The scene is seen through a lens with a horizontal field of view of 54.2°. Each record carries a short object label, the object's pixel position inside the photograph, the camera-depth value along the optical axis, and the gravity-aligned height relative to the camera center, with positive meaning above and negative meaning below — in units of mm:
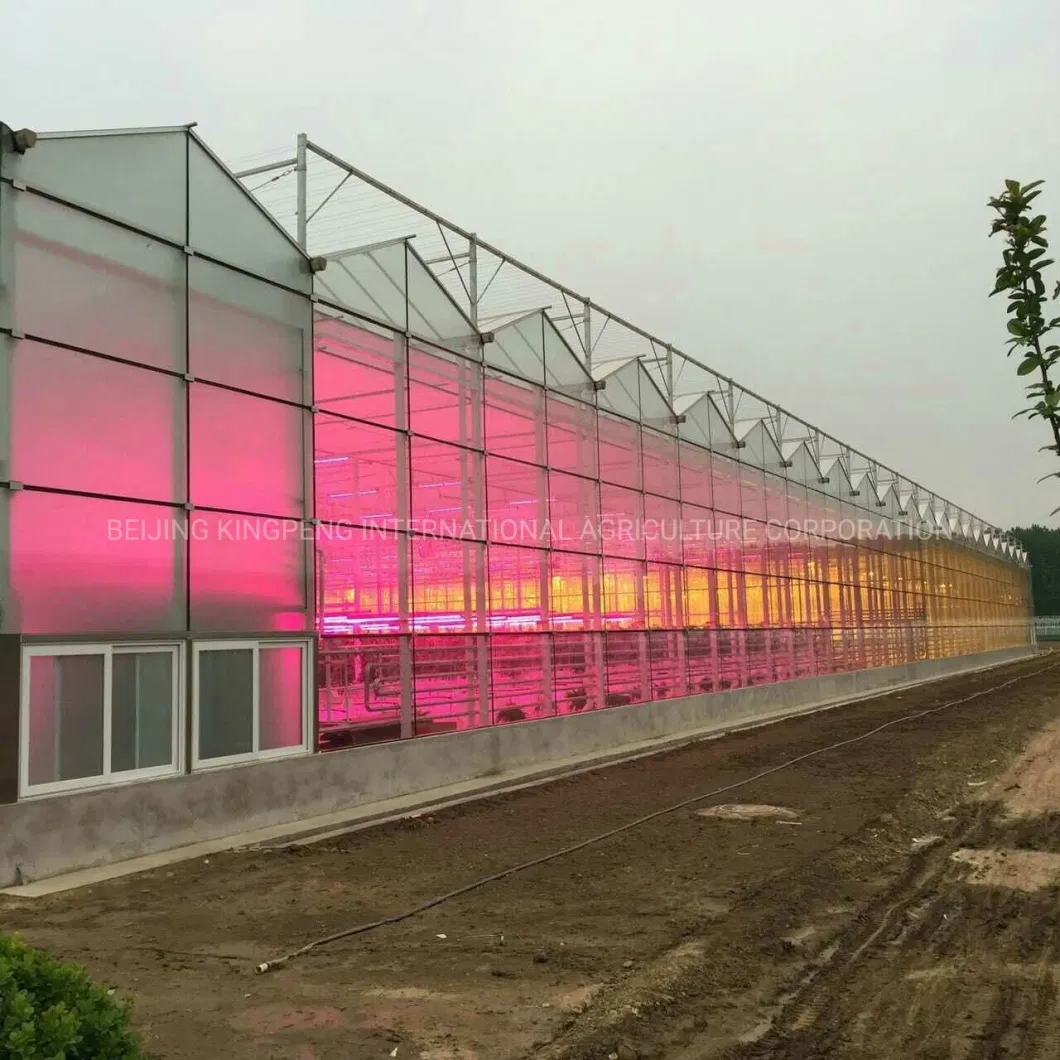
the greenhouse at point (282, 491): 10141 +1989
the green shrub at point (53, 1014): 3652 -1336
